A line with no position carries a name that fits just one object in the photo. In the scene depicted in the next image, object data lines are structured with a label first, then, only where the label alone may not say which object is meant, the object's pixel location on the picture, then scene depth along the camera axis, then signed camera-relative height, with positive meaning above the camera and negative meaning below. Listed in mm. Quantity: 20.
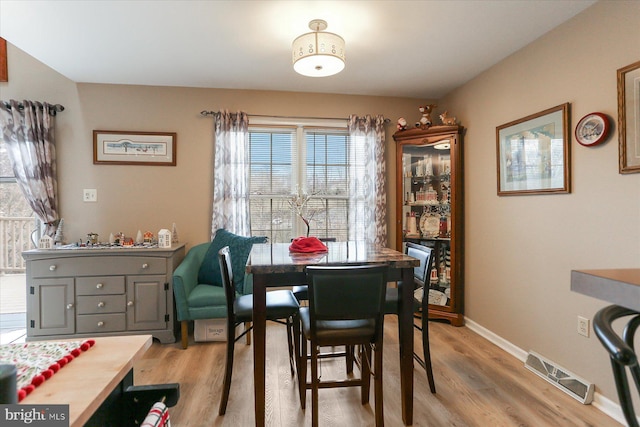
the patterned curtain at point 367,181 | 3621 +365
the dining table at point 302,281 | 1667 -366
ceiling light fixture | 2082 +1059
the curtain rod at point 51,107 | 3062 +1055
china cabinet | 3287 +94
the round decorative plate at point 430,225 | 3486 -127
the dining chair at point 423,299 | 2020 -548
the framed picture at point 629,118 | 1767 +522
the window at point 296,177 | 3592 +420
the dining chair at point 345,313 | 1502 -476
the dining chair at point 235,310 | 1883 -582
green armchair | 2746 -585
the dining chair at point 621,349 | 517 -228
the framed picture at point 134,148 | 3311 +701
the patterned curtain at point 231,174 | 3373 +428
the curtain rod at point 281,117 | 3406 +1072
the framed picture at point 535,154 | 2227 +447
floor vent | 1993 -1105
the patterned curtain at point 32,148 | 3043 +644
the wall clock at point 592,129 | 1929 +509
